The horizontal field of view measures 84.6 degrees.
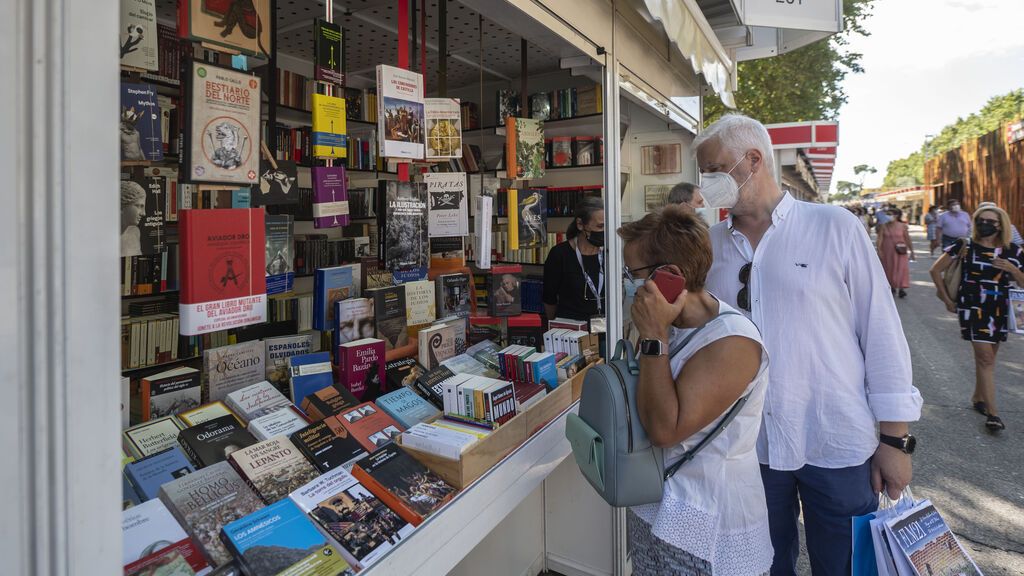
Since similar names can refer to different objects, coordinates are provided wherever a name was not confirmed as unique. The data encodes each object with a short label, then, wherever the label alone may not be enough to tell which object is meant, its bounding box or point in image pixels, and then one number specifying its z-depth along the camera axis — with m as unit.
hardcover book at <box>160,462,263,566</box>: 1.16
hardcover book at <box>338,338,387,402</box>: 1.91
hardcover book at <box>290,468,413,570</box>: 1.23
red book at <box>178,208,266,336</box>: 1.21
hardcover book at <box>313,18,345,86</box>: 1.66
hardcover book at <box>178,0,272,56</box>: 1.21
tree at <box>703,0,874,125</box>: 13.28
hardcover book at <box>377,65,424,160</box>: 1.87
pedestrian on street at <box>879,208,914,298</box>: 9.03
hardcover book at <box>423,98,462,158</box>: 2.12
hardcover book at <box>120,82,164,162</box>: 1.20
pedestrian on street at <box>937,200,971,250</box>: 11.09
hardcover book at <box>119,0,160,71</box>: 1.21
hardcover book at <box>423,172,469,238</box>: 2.23
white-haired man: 1.67
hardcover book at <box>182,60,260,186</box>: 1.21
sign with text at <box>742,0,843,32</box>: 3.54
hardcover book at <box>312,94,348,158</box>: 1.65
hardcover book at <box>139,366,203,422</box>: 1.64
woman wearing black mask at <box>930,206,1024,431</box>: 4.21
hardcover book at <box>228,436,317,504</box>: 1.35
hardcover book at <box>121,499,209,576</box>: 1.02
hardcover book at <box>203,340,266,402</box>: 1.74
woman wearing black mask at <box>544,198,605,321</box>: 3.23
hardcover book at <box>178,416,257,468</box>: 1.41
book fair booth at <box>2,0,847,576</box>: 0.72
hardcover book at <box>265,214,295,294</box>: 1.73
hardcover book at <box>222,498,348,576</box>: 1.11
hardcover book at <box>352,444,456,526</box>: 1.39
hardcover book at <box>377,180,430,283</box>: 2.04
